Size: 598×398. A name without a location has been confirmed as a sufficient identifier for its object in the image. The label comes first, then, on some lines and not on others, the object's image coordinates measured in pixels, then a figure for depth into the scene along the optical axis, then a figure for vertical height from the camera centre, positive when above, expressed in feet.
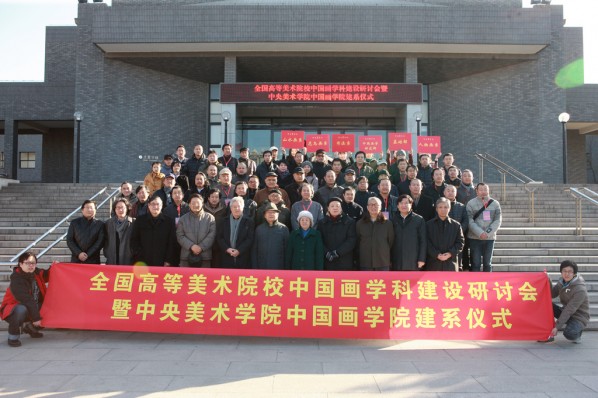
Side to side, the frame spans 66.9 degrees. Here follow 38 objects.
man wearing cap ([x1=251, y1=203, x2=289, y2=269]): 20.61 -1.43
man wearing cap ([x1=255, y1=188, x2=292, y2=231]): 22.38 +0.08
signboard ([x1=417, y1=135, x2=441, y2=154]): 45.60 +6.89
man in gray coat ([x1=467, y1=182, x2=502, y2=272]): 23.34 -0.80
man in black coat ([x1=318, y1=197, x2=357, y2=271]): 20.45 -1.17
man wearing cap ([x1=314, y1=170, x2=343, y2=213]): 25.23 +1.19
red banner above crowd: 58.59 +15.49
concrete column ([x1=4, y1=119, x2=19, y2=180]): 75.41 +10.47
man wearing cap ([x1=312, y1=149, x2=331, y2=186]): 30.53 +3.24
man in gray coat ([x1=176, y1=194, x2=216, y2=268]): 20.86 -1.08
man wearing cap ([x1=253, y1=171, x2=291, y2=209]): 23.91 +1.00
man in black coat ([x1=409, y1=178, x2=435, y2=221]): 24.14 +0.42
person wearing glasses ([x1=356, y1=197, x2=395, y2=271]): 20.30 -1.17
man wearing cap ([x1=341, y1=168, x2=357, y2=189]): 25.75 +1.91
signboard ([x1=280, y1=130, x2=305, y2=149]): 45.01 +7.24
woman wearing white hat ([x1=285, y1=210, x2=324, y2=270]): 19.97 -1.59
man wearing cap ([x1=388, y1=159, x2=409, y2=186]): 30.07 +2.84
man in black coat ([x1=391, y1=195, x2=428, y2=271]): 20.42 -1.36
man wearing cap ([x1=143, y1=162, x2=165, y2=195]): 28.78 +1.96
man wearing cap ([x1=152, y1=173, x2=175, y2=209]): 26.13 +1.15
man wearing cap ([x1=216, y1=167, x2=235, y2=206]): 25.17 +1.42
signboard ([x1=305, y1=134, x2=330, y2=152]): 47.19 +7.39
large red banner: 18.67 -3.86
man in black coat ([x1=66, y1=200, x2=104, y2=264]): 20.95 -1.25
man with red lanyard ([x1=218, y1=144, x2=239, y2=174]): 32.37 +3.76
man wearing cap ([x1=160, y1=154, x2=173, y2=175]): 30.48 +3.03
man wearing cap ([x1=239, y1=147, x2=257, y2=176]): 31.24 +3.55
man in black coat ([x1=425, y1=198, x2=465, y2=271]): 20.47 -1.24
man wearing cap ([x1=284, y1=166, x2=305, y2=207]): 25.52 +1.48
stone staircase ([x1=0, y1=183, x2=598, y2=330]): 28.89 -1.09
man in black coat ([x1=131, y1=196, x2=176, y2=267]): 21.02 -1.27
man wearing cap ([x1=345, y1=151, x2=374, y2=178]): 30.32 +3.09
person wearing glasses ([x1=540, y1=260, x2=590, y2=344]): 18.97 -3.92
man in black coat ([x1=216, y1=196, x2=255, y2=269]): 20.76 -1.19
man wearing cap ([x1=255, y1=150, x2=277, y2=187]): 30.42 +2.97
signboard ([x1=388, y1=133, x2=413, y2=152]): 45.55 +7.31
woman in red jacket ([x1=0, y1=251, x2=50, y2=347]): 18.65 -3.87
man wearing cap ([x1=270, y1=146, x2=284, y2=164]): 32.37 +4.23
